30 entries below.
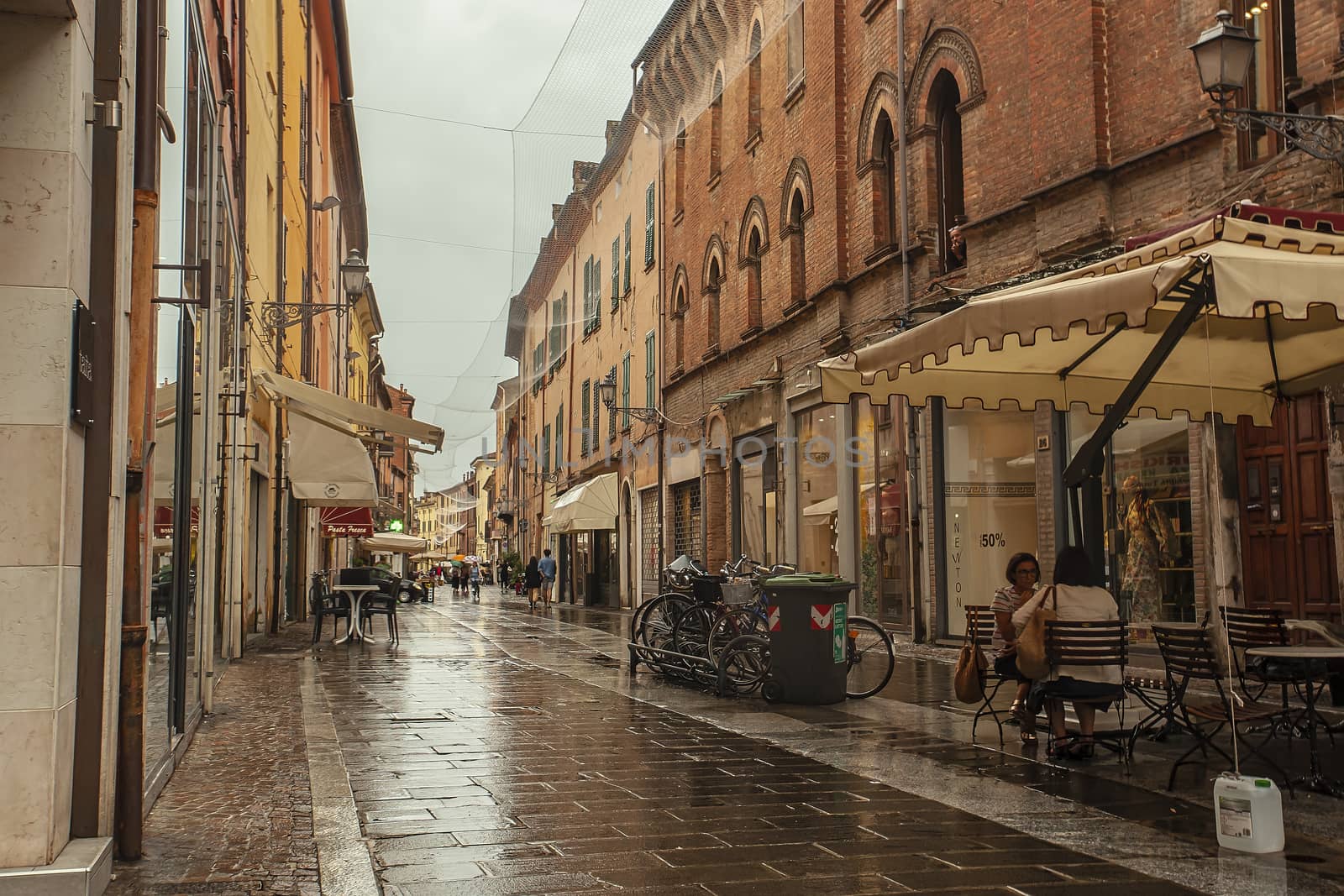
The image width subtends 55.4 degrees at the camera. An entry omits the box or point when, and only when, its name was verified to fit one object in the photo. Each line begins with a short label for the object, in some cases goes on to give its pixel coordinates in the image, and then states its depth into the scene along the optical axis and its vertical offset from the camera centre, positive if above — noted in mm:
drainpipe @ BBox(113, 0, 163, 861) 4938 +503
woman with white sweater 7387 -706
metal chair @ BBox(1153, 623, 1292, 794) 6395 -648
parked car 18594 -279
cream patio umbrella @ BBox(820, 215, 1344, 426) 6141 +1327
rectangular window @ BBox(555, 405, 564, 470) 45469 +4229
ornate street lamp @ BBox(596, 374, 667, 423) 28859 +3488
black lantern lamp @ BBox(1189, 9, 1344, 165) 9266 +3463
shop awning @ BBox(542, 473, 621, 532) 31953 +1263
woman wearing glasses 7902 -443
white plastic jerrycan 5145 -1075
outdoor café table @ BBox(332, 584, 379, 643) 18188 -571
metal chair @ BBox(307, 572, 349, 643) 17484 -609
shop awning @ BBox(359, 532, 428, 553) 38219 +527
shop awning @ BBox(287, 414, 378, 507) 19094 +1445
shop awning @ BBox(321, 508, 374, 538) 31750 +987
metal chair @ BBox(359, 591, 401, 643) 18453 -684
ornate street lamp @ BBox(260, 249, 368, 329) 17406 +3952
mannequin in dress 13039 +26
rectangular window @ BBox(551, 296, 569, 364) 43031 +8012
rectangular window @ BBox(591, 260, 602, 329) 38406 +8080
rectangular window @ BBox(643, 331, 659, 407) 31391 +4629
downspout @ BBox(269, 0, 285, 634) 19703 +3359
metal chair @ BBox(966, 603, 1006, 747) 8477 -520
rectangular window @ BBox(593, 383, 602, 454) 38162 +4211
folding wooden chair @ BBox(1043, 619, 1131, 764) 7281 -537
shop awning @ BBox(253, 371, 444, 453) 16125 +1937
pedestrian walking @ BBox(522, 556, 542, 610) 36659 -552
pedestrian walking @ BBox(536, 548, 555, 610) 35688 -398
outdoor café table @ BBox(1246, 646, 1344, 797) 6204 -816
